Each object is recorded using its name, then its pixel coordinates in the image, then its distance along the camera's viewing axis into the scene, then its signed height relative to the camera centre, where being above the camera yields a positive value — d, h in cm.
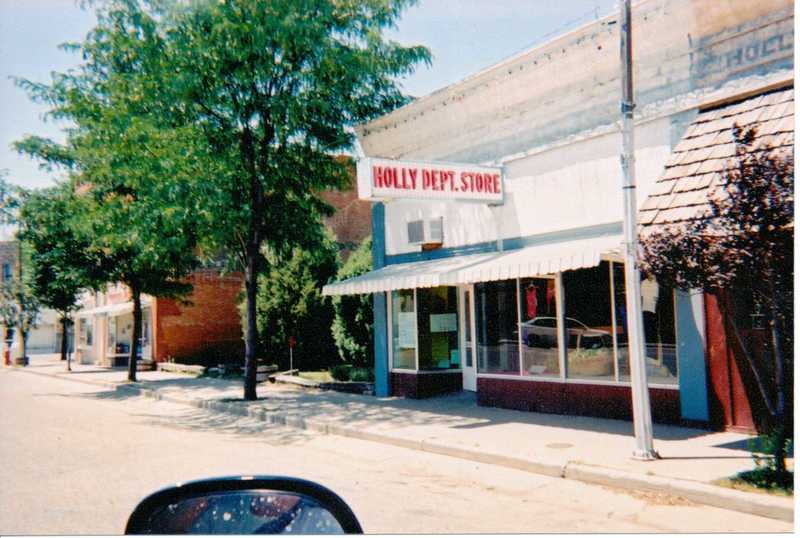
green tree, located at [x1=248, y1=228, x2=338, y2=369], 2308 +105
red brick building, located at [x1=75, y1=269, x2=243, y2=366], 2927 +67
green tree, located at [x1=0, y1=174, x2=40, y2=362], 3744 +202
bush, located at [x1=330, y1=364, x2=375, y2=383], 1845 -109
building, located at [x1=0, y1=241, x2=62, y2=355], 3950 +84
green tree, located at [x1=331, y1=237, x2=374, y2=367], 2014 +47
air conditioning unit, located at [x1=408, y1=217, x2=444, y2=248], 1417 +211
